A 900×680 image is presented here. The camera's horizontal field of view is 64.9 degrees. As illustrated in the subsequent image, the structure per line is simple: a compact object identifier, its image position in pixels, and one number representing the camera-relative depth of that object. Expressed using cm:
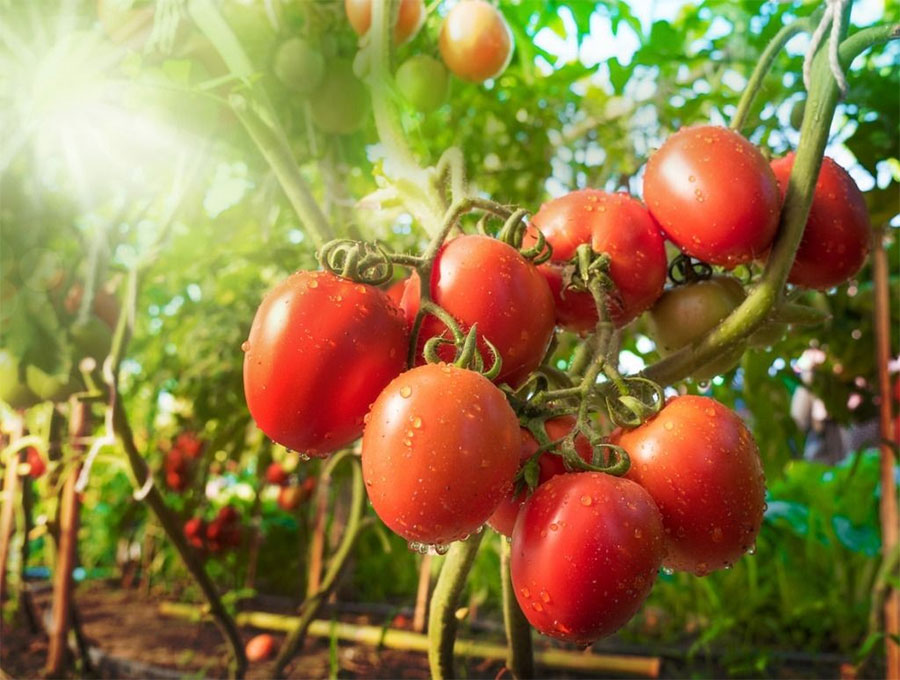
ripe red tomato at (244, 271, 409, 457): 42
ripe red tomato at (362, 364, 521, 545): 37
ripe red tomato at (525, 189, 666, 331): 51
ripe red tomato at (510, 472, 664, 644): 39
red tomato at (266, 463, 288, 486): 225
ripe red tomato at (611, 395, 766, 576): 42
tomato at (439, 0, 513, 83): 96
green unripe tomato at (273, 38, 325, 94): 96
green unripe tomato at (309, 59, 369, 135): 100
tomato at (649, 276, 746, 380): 55
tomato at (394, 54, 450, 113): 98
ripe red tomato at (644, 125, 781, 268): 49
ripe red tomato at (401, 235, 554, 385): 44
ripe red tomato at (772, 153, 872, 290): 53
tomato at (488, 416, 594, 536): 45
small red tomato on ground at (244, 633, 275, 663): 148
